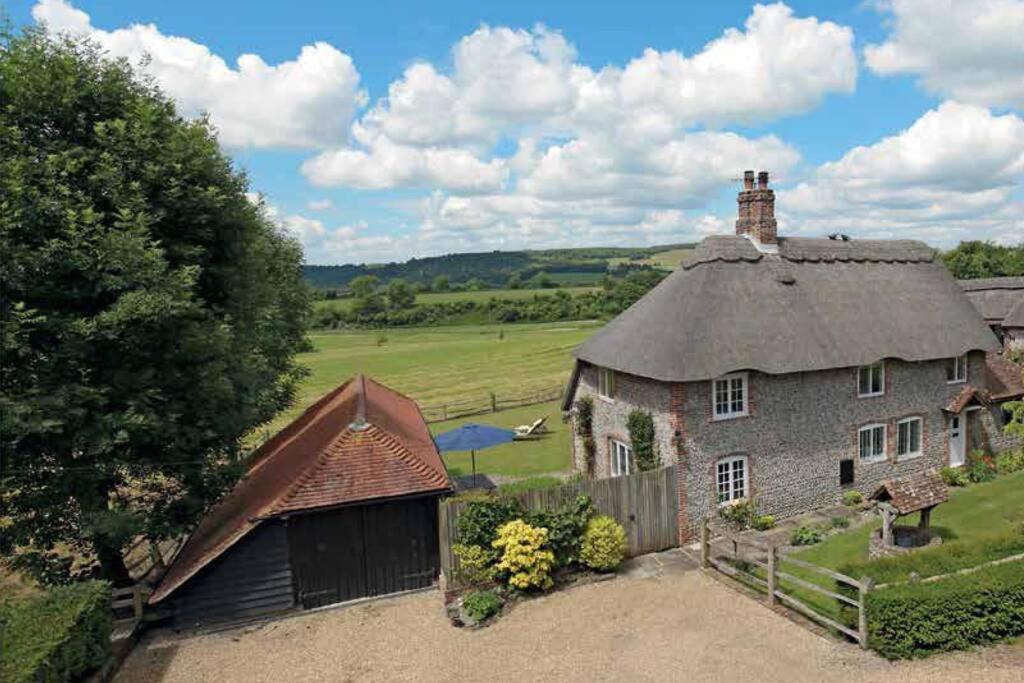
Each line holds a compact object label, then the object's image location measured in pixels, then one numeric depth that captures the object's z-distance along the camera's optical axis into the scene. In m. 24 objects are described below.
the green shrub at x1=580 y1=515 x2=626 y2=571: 14.59
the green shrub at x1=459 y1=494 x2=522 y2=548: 14.06
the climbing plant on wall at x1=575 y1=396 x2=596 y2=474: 21.62
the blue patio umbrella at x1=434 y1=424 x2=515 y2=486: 21.05
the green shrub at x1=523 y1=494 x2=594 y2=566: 14.33
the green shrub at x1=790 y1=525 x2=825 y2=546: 16.55
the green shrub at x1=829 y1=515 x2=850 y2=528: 17.50
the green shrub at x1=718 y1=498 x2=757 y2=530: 17.33
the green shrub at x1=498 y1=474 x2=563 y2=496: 21.07
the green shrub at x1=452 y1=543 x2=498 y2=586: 13.90
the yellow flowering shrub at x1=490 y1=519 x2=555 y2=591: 13.69
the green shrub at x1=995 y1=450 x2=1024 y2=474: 21.34
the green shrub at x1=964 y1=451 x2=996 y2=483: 20.81
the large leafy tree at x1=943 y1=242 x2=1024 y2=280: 69.02
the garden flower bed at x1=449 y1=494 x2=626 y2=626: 13.66
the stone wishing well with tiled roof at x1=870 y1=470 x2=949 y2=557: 14.10
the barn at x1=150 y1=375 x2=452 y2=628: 13.30
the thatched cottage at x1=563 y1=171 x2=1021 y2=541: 17.27
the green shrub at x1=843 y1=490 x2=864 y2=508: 19.09
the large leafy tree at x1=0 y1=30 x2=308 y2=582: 11.40
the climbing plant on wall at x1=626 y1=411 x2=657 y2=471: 17.67
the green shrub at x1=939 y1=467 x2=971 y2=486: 20.55
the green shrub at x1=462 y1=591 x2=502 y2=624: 13.07
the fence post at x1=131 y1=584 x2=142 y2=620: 12.98
